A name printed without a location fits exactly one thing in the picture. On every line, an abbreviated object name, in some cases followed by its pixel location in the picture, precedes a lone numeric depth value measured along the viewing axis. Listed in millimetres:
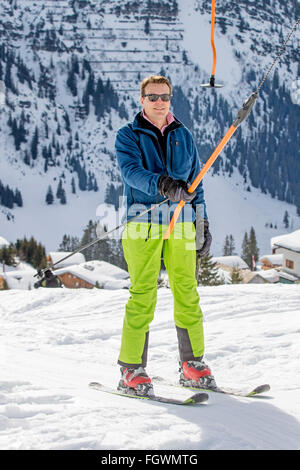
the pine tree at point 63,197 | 173750
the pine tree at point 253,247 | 95625
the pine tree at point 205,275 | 39594
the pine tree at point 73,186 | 182250
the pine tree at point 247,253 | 96625
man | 3625
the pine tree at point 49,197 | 171625
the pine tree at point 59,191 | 176262
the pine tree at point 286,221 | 174500
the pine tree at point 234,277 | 49934
